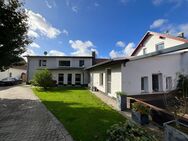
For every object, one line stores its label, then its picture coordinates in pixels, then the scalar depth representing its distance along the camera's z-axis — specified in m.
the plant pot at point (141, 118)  4.80
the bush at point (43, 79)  13.42
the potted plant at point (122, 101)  6.41
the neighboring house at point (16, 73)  22.33
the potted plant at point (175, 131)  2.83
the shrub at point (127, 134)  3.41
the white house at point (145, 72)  8.19
